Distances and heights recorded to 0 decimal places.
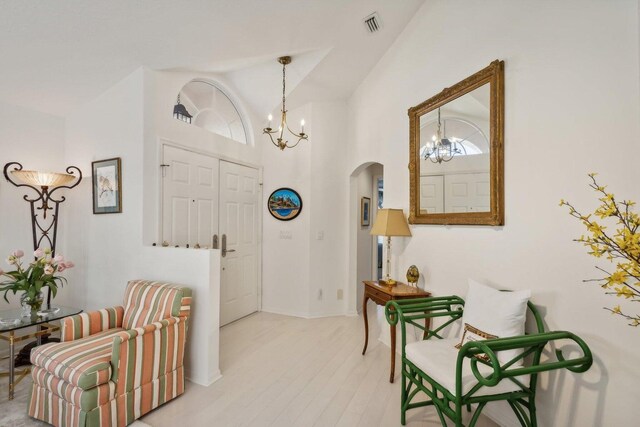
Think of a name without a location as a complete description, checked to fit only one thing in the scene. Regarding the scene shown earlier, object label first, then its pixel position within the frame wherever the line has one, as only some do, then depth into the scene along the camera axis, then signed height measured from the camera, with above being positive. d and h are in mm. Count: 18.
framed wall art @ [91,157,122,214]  2877 +278
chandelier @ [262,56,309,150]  3257 +1138
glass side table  2150 -832
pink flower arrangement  2346 -490
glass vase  2377 -722
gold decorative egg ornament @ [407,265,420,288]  2637 -536
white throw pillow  1615 -556
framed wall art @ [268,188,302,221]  4090 +142
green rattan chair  1342 -820
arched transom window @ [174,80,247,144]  3328 +1258
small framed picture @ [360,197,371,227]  4355 +51
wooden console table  2406 -693
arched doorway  4105 -279
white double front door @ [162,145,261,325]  3031 -10
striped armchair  1702 -919
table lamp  2732 -97
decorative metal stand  2793 +52
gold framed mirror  1959 +472
